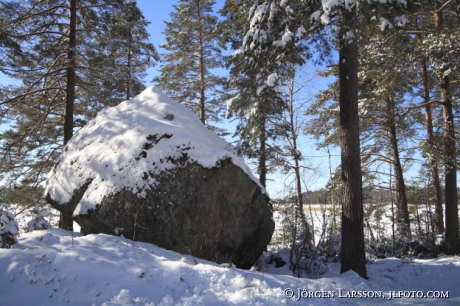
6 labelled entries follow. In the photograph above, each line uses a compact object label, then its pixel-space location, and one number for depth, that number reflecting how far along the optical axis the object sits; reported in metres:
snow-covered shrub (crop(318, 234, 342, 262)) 7.44
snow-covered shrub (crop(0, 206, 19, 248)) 4.41
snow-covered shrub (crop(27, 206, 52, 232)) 5.51
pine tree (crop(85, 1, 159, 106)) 10.09
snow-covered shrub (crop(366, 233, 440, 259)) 8.61
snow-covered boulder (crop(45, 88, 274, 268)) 5.59
